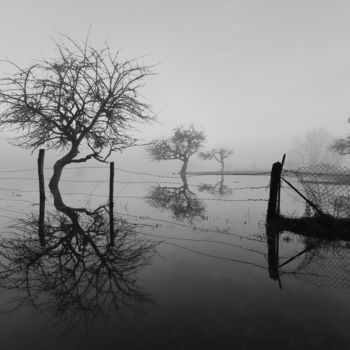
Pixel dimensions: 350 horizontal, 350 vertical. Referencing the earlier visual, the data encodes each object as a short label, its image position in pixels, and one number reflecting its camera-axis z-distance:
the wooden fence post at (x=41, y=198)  6.82
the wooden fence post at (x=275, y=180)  7.05
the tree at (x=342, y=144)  32.62
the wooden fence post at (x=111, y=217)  6.56
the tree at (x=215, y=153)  64.81
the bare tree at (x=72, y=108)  13.50
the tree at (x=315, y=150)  84.62
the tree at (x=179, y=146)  55.50
